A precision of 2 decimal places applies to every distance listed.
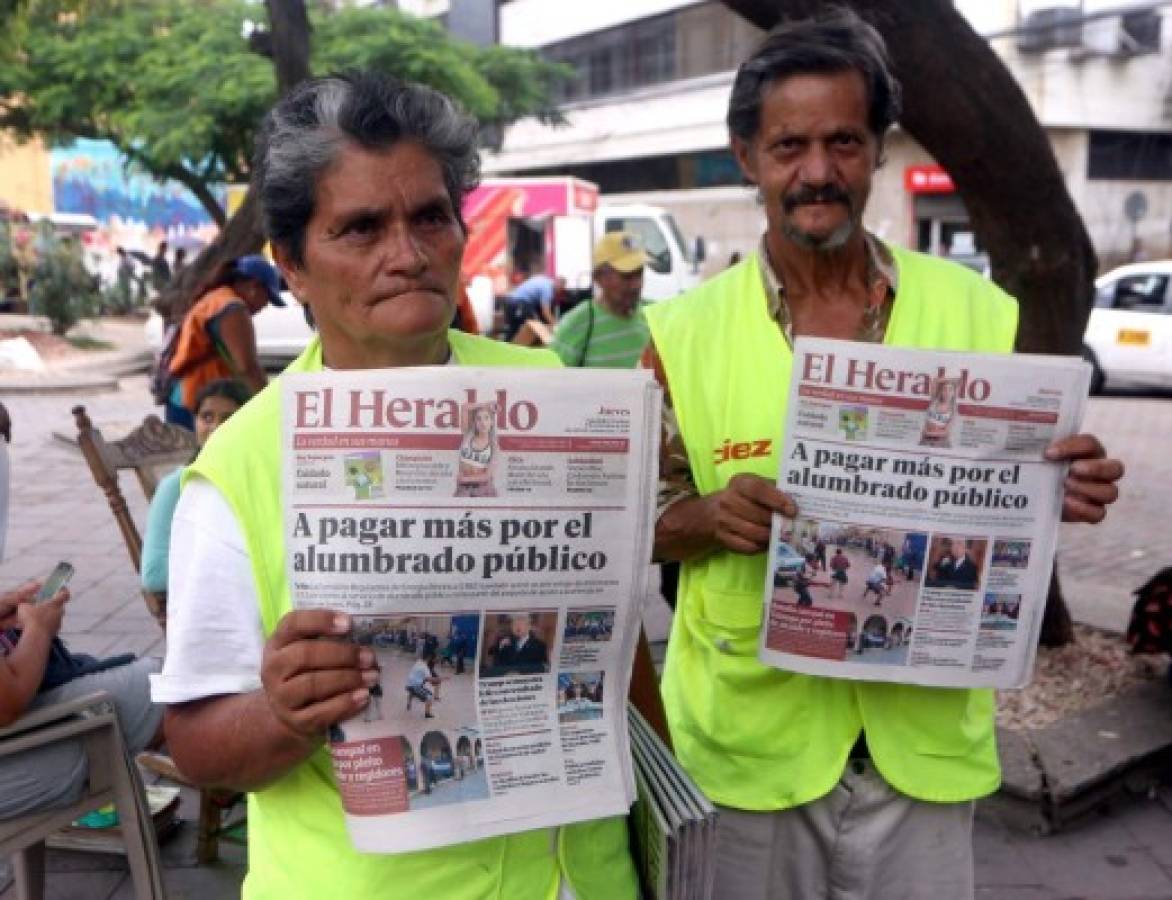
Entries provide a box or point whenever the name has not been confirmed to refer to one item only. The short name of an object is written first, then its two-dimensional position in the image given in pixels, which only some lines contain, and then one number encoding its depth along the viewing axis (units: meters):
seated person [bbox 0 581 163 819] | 2.52
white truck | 18.44
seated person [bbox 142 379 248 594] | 3.32
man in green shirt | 5.72
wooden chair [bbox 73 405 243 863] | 3.39
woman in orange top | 5.09
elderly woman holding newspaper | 1.30
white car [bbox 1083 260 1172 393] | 12.85
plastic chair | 2.54
